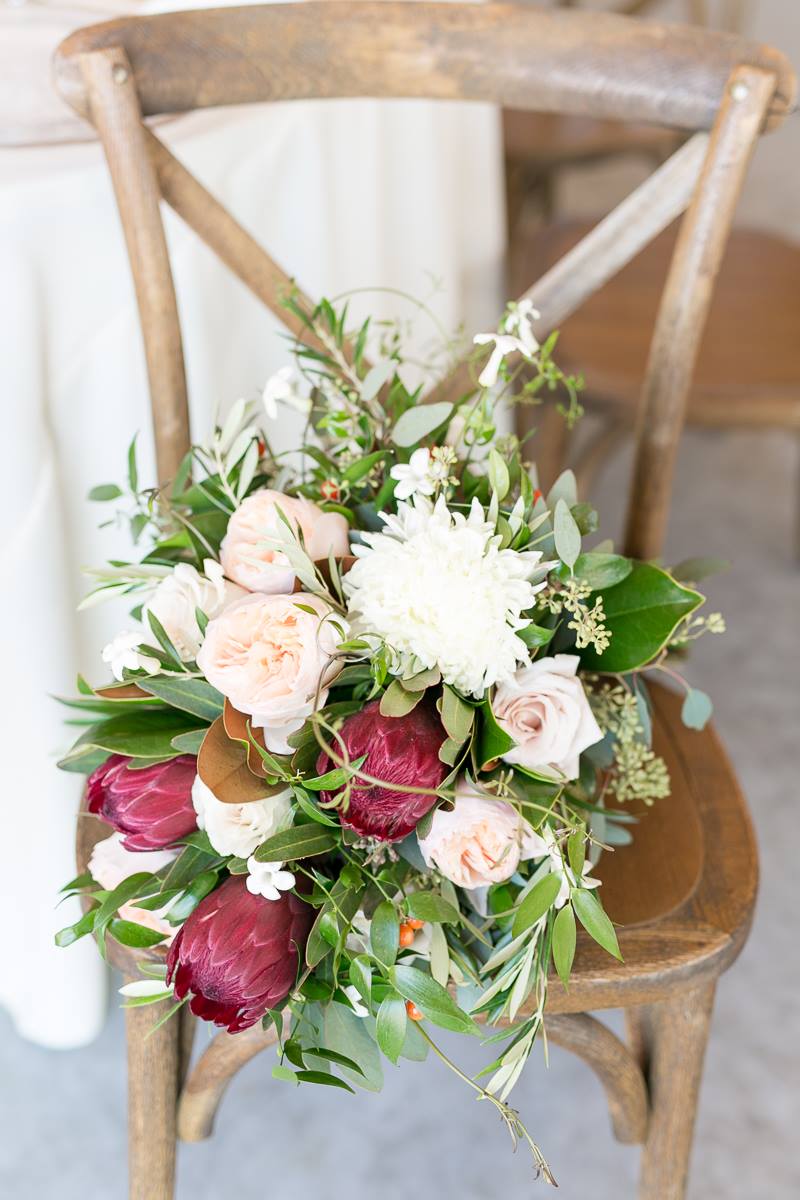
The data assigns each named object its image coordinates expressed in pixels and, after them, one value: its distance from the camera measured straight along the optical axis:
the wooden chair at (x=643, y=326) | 1.42
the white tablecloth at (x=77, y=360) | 0.81
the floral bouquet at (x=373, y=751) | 0.56
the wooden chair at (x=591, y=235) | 0.74
